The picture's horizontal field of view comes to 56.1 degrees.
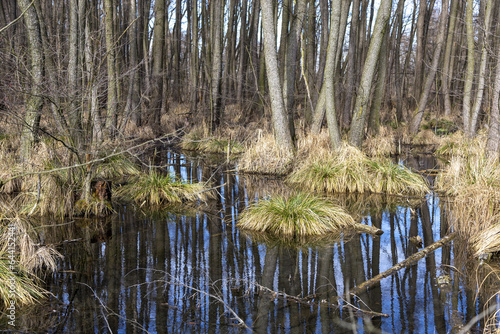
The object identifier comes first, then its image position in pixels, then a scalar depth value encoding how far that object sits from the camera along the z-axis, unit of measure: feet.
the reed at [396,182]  33.60
